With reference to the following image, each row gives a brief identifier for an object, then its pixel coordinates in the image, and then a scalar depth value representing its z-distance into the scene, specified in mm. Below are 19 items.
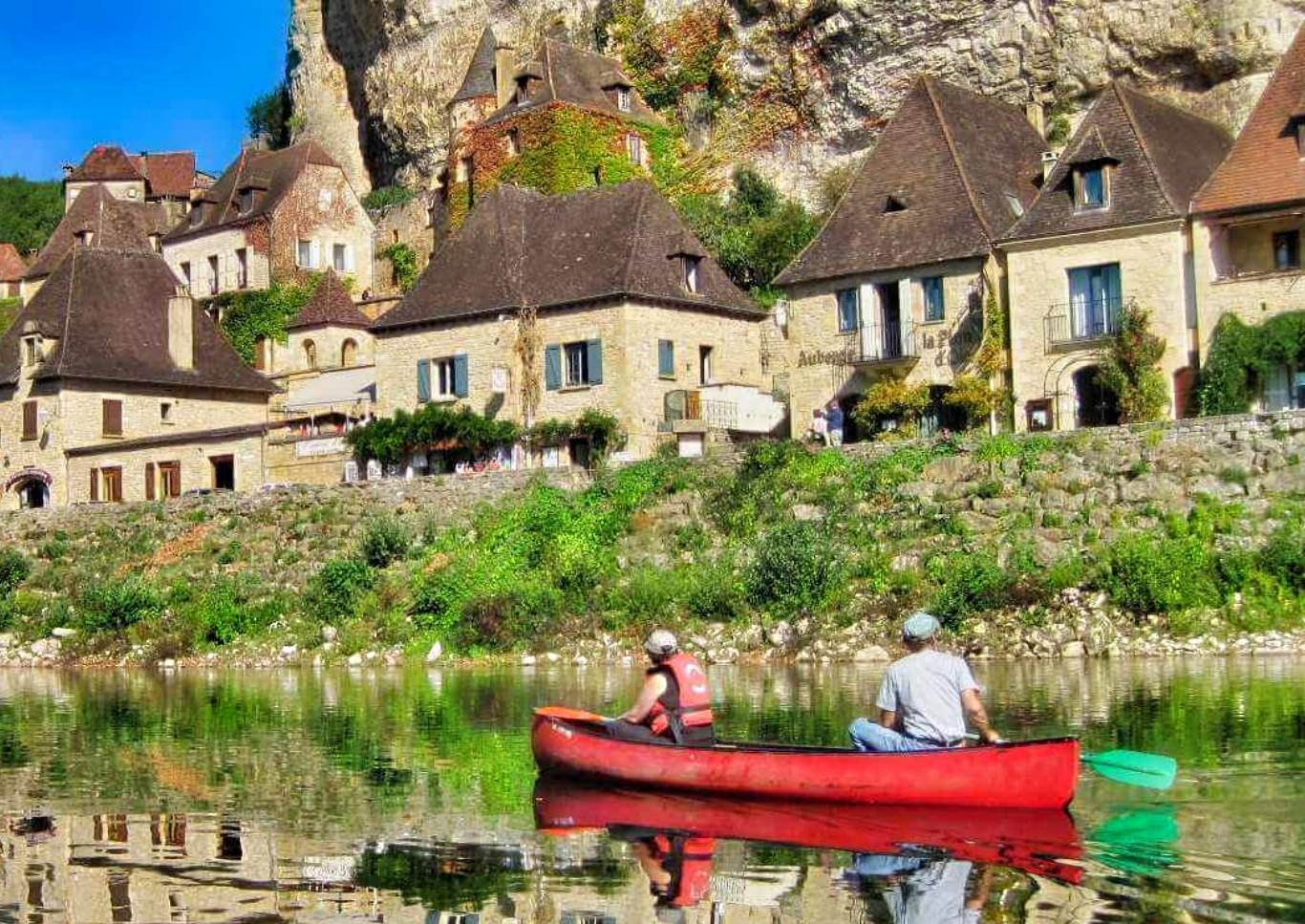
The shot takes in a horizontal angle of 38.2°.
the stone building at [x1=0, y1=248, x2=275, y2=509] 53062
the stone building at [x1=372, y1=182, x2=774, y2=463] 46906
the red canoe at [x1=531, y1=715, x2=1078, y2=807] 15258
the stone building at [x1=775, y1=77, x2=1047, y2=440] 43406
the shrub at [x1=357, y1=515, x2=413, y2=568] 39781
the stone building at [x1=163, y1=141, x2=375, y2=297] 70750
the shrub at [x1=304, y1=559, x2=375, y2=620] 38406
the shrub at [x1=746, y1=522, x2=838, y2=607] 33281
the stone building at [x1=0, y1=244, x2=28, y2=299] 87688
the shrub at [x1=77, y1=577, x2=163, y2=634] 40156
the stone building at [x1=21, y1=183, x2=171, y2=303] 81250
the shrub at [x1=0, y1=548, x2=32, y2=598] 43781
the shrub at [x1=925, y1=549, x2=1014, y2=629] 31547
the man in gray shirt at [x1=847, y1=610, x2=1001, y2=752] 15961
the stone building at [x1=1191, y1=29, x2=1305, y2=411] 38500
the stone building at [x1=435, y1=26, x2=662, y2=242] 62094
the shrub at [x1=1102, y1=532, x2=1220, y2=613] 30312
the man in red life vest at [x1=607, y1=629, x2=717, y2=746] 17547
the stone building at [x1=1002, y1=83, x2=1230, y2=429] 40031
